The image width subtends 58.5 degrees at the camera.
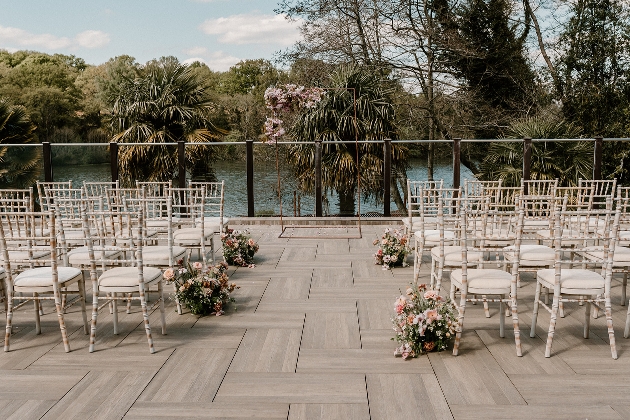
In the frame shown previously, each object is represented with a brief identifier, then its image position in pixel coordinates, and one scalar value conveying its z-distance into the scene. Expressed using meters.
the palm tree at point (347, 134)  9.66
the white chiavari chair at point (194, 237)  4.85
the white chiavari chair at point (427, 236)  4.59
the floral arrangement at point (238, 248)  5.50
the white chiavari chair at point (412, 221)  4.93
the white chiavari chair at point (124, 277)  3.33
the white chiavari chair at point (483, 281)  3.23
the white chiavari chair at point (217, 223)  5.33
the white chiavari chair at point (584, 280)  3.15
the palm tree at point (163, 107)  11.51
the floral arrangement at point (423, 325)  3.29
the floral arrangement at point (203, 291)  4.05
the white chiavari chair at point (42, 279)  3.33
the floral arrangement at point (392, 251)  5.40
